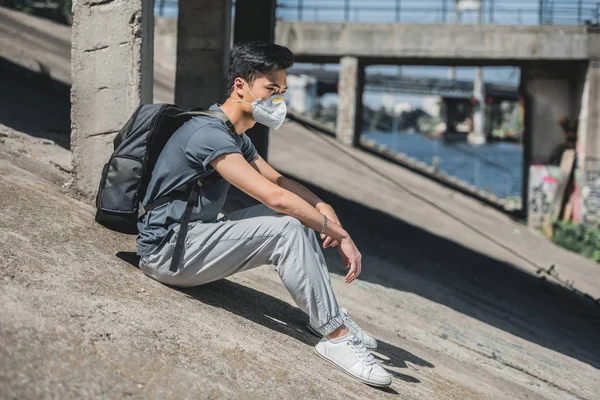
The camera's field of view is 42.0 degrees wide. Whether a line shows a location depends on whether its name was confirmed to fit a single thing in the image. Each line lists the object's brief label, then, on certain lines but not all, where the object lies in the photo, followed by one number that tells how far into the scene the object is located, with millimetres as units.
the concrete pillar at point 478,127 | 72406
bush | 17500
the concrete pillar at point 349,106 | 21547
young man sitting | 4062
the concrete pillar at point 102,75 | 5902
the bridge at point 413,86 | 53031
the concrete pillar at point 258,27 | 10391
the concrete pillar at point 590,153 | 18328
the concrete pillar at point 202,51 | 10047
